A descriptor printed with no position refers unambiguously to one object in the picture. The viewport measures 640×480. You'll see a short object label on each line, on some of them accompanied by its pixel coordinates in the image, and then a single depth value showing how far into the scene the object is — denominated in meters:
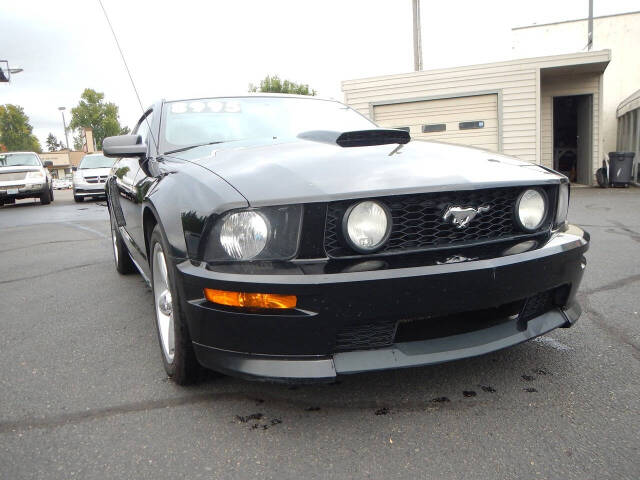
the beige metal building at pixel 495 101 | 12.32
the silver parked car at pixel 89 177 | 15.37
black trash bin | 12.03
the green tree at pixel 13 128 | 64.44
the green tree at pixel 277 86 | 49.28
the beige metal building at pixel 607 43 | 18.25
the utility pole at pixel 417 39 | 17.27
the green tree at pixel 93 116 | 75.19
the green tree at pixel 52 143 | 115.53
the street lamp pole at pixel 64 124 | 64.65
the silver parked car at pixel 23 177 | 14.48
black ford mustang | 1.72
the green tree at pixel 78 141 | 79.90
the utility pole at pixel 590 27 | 14.25
